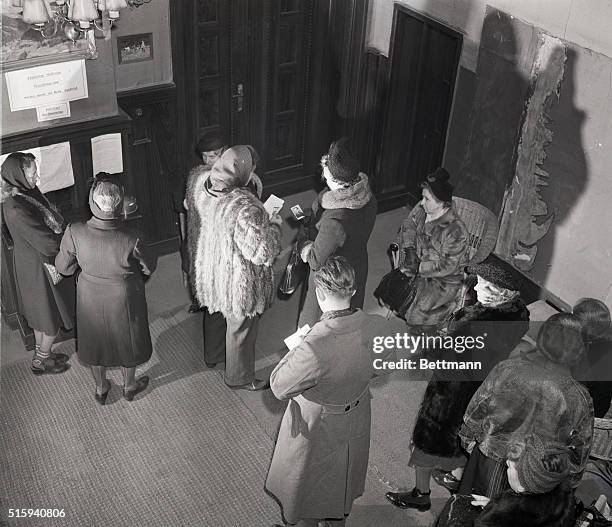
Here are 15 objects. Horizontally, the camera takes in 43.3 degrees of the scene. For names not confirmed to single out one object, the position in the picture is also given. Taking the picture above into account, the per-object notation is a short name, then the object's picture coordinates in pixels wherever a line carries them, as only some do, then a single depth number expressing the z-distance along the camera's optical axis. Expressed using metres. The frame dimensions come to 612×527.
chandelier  4.30
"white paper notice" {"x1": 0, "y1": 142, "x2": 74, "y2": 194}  5.15
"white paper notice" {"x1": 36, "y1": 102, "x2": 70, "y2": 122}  5.05
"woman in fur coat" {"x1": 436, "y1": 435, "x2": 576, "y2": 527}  2.91
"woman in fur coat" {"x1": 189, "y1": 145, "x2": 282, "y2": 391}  4.32
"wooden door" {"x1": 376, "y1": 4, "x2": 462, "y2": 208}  6.39
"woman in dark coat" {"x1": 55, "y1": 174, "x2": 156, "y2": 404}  4.23
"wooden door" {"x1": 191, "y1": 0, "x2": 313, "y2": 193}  6.13
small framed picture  5.53
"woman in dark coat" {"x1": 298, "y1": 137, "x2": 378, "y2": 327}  4.54
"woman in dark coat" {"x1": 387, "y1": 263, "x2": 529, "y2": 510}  3.89
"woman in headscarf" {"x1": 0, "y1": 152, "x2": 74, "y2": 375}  4.52
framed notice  4.88
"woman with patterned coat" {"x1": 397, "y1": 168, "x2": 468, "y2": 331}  4.77
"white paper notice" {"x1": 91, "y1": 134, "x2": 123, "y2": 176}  5.36
